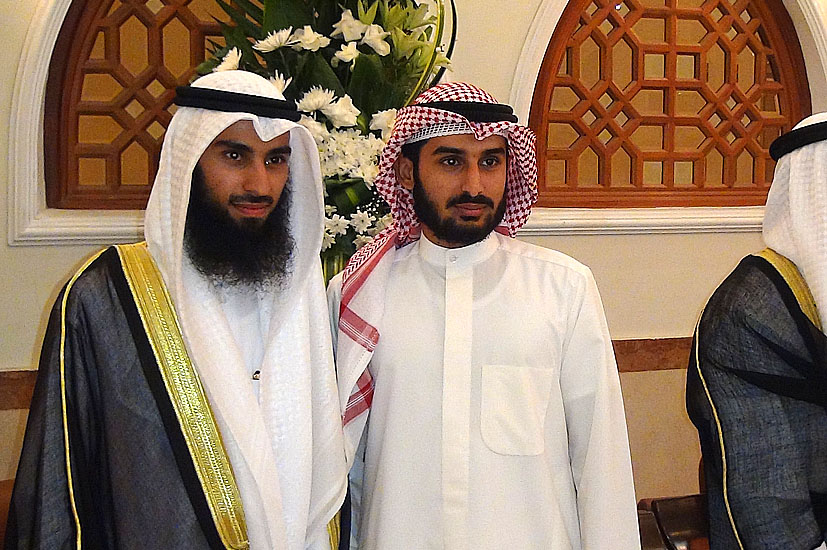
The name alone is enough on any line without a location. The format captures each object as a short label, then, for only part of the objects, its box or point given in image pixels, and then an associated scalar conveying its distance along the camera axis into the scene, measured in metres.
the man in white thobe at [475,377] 2.09
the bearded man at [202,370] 1.86
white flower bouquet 2.49
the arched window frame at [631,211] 3.85
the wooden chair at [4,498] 2.53
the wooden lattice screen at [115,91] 3.56
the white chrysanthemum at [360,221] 2.51
